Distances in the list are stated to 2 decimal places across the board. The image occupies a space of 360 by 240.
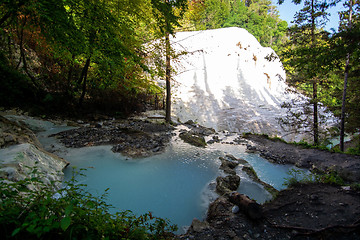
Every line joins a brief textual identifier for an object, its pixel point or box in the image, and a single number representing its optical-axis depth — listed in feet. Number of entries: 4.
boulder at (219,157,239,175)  18.11
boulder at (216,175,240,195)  14.42
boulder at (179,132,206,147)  26.86
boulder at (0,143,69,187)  9.30
